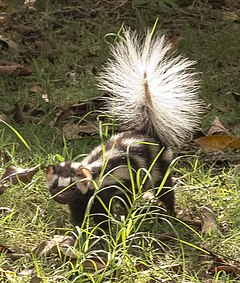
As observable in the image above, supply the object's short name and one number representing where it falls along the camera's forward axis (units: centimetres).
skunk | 929
